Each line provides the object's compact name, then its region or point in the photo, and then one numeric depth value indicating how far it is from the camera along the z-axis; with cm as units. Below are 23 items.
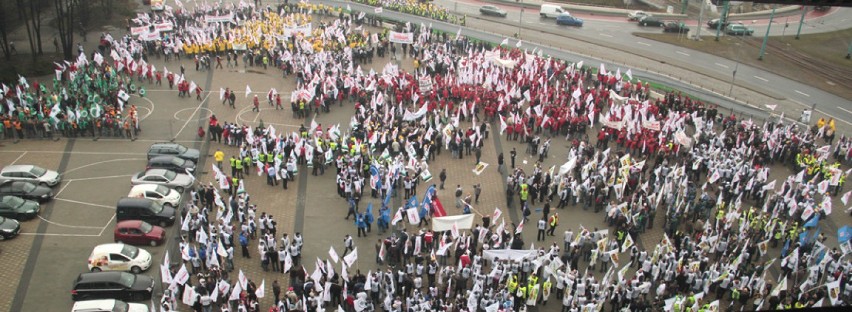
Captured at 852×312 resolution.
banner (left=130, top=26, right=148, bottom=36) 4881
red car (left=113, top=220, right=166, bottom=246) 2823
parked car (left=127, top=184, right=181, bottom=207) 3102
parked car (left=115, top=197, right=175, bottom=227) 2969
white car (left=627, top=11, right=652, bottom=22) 7044
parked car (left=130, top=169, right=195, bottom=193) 3256
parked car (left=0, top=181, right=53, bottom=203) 3119
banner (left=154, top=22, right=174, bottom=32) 5031
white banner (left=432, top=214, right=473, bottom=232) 2750
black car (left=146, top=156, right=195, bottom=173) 3422
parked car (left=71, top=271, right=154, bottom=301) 2469
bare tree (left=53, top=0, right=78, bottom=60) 4847
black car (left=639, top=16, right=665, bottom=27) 6856
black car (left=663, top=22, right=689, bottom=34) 6619
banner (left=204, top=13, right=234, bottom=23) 5403
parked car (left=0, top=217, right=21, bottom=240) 2828
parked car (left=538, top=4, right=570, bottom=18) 7006
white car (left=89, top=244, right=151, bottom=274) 2633
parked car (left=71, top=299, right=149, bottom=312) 2319
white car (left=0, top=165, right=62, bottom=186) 3219
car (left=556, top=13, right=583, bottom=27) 6812
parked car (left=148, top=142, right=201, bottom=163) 3522
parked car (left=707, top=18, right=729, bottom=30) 6744
